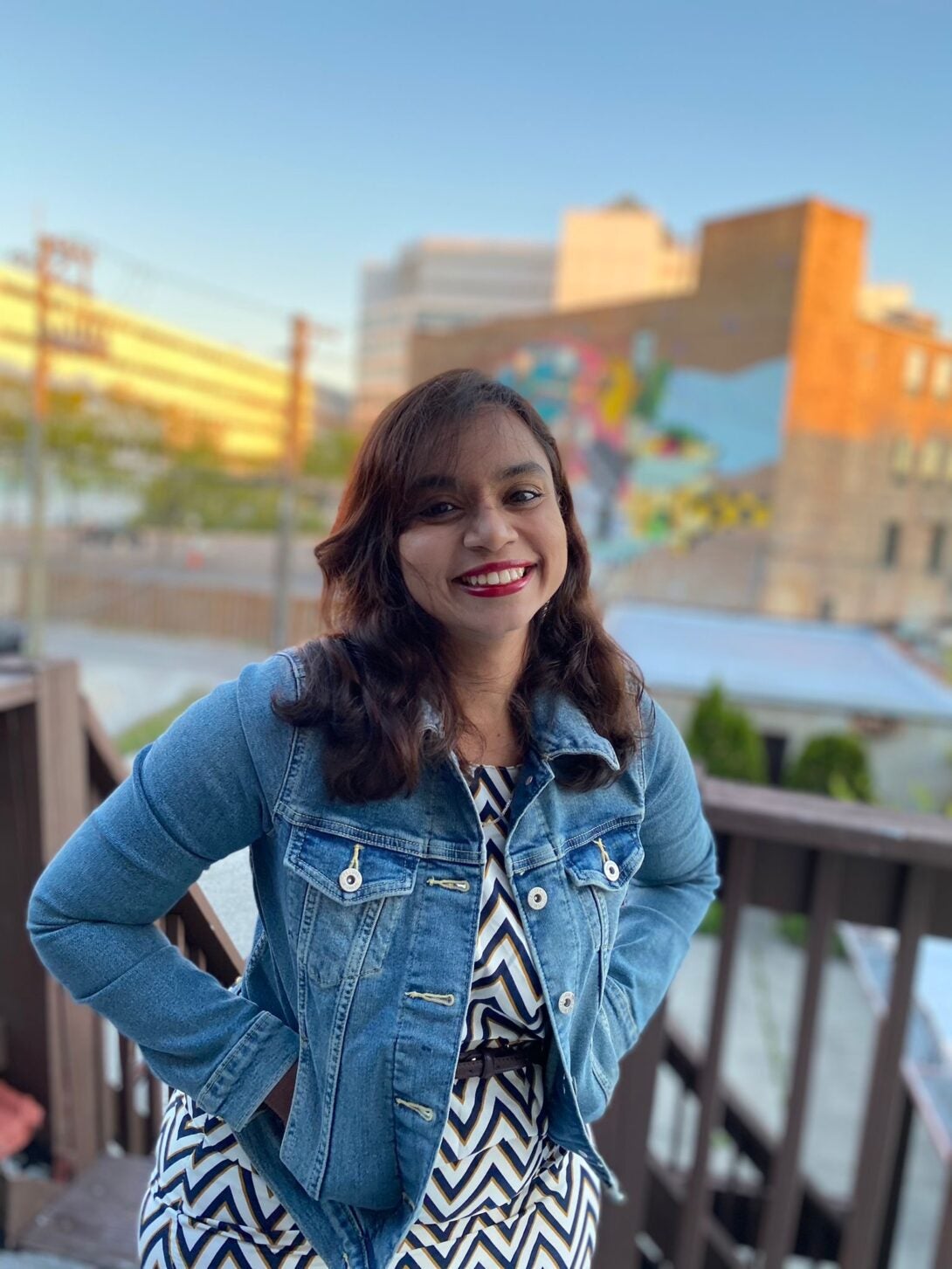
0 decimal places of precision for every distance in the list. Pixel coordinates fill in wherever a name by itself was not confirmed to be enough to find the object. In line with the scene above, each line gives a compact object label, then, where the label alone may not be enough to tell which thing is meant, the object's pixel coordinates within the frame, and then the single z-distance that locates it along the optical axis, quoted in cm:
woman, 75
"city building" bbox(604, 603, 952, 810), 950
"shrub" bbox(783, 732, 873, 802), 812
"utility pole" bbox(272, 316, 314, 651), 1402
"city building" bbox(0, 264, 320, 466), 2283
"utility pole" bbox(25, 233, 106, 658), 1279
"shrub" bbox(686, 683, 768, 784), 817
